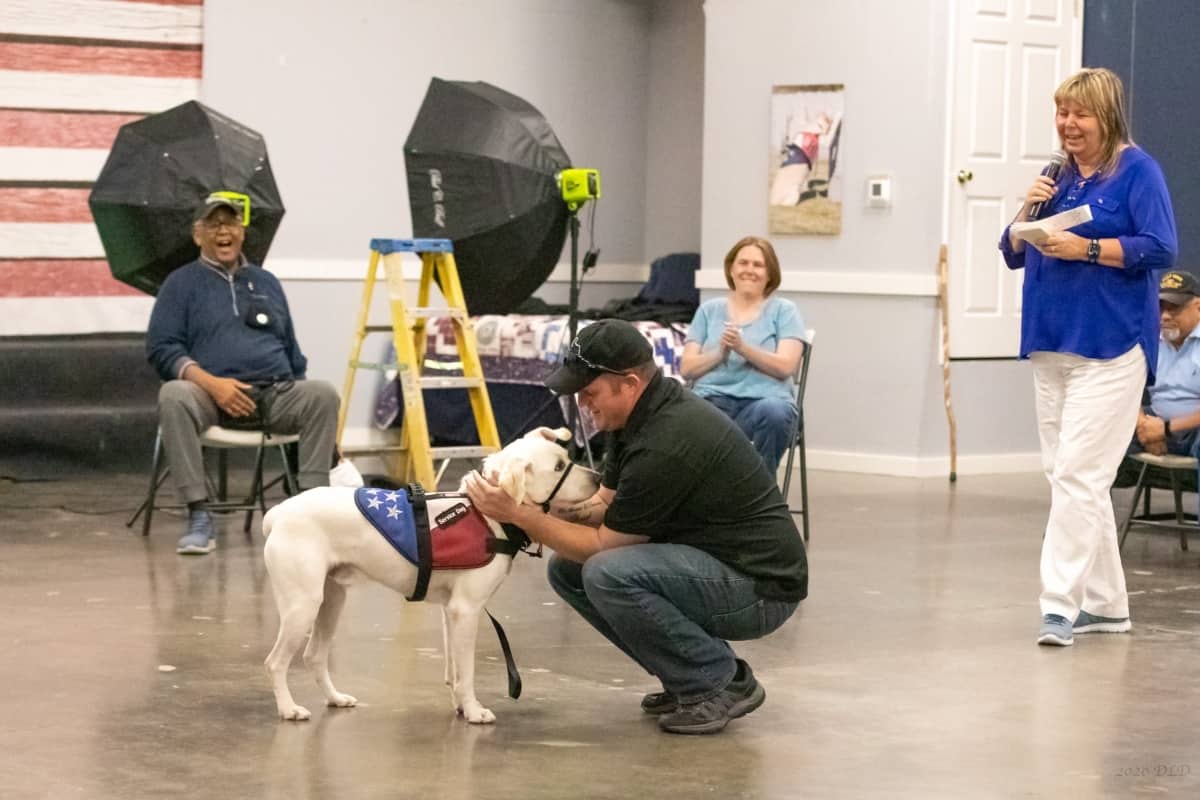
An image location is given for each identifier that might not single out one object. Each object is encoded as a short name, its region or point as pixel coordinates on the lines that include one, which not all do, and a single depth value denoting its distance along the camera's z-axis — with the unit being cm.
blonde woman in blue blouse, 819
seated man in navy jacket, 1110
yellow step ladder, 1207
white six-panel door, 1506
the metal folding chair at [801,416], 1145
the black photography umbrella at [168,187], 1164
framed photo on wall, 1548
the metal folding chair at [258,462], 1111
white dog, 648
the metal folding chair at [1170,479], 1119
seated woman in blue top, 1112
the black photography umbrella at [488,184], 1210
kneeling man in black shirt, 648
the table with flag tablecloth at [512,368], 1498
